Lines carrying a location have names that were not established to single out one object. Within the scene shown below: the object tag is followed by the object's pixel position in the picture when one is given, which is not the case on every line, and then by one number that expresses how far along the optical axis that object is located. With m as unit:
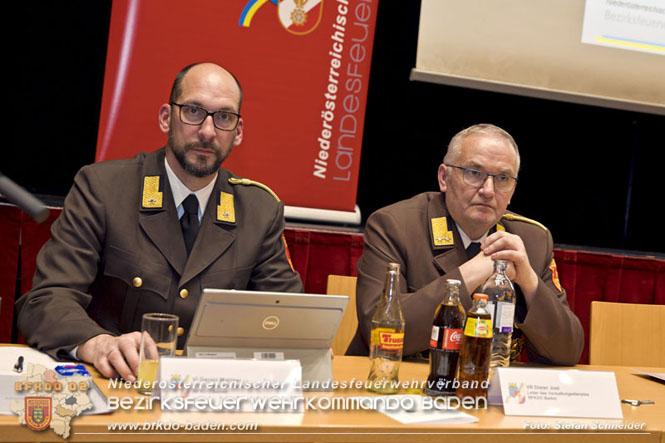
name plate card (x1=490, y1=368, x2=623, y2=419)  1.40
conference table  1.11
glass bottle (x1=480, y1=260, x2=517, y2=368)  1.64
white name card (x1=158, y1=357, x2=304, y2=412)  1.21
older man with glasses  1.90
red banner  3.12
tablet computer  1.31
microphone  0.89
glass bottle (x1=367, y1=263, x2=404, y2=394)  1.47
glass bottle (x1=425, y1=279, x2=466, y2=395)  1.47
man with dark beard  1.91
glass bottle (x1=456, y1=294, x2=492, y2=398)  1.43
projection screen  3.72
